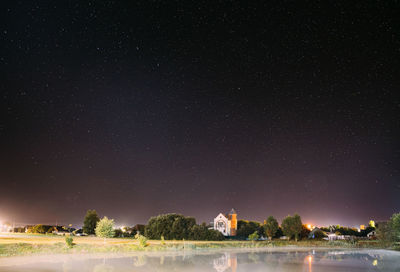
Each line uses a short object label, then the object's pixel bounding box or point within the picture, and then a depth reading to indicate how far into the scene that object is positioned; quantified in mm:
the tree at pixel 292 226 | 97200
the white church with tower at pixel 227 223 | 111781
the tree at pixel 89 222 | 86625
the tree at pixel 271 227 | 98500
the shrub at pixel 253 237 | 93019
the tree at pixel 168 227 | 79125
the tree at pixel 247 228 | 105312
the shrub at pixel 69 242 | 45156
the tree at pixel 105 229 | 53281
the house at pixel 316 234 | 107919
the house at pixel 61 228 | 111400
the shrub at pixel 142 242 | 53712
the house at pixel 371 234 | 128212
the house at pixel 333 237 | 113562
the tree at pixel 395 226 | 71500
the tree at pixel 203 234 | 80469
